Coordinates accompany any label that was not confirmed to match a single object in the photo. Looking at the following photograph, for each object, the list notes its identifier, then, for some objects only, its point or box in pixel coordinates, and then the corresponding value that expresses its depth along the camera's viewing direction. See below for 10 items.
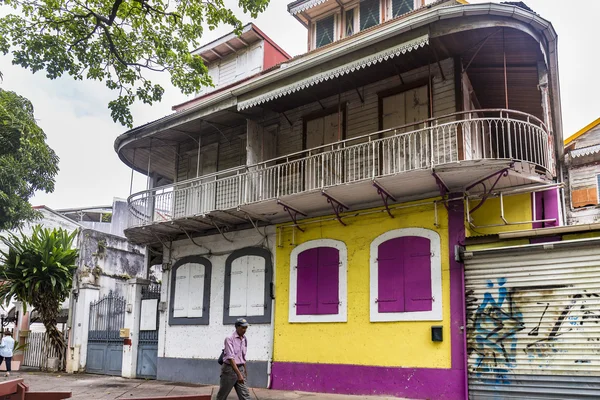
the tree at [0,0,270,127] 11.50
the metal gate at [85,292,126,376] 17.20
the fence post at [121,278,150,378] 16.28
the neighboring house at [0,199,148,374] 18.03
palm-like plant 18.19
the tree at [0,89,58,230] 19.50
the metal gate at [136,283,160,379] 16.05
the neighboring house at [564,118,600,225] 19.09
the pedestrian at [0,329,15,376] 17.39
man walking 8.31
